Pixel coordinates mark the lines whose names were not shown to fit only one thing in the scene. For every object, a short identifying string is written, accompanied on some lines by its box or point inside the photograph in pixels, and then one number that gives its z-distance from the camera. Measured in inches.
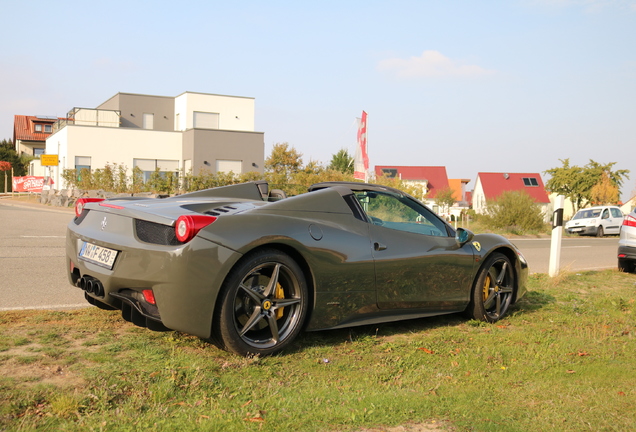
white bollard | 343.3
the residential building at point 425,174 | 3280.0
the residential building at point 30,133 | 2970.0
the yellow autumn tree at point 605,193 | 2110.0
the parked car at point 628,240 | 405.1
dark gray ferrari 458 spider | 148.9
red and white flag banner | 932.0
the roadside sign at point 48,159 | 1603.1
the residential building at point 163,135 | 1619.1
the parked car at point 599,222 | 1246.9
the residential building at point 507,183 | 3002.0
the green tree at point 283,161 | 1868.8
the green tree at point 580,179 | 2186.3
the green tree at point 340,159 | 2694.6
